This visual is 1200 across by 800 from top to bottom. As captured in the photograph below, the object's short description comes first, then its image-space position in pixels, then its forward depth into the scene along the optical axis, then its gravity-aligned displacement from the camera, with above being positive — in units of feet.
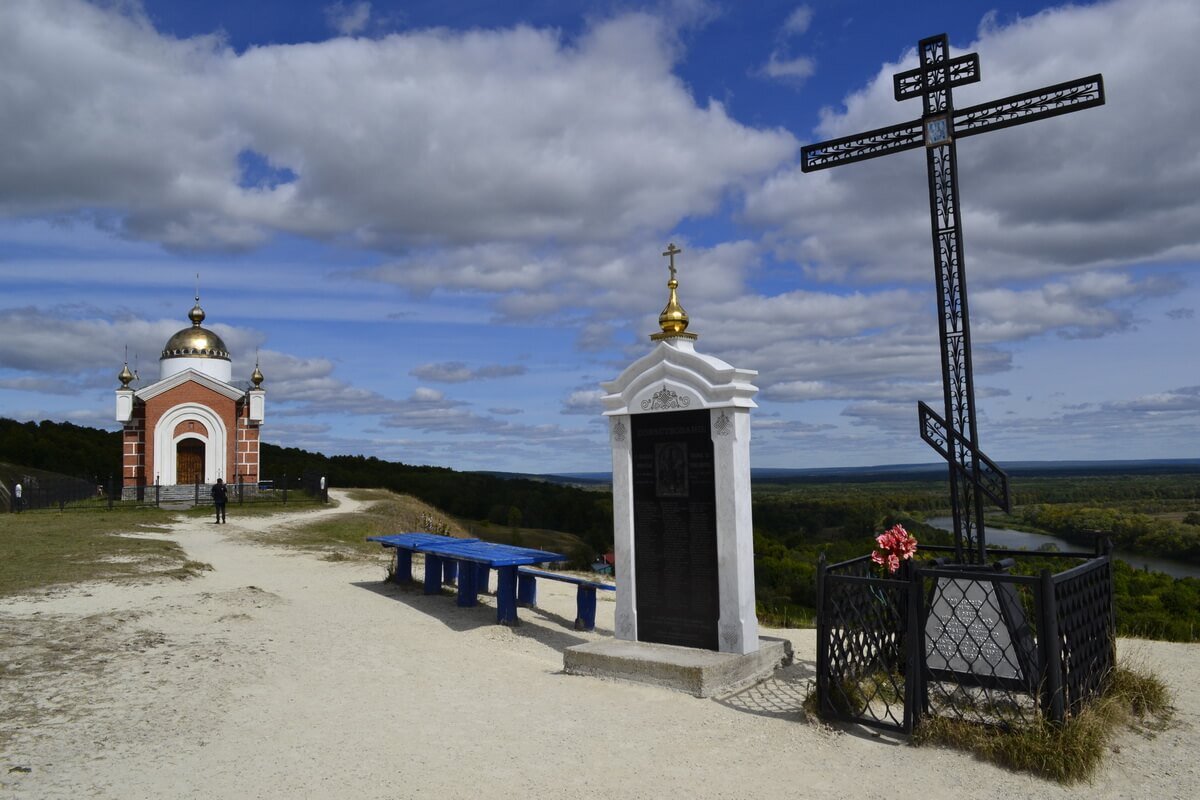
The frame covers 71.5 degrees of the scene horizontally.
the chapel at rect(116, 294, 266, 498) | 95.30 +5.79
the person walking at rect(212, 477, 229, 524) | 71.00 -2.06
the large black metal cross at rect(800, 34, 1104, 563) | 24.03 +7.25
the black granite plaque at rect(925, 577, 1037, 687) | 20.13 -4.60
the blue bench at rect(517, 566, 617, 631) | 31.55 -5.22
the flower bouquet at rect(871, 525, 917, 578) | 23.15 -2.44
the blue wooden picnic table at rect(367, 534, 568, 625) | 31.45 -3.64
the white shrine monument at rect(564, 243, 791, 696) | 24.32 -1.89
